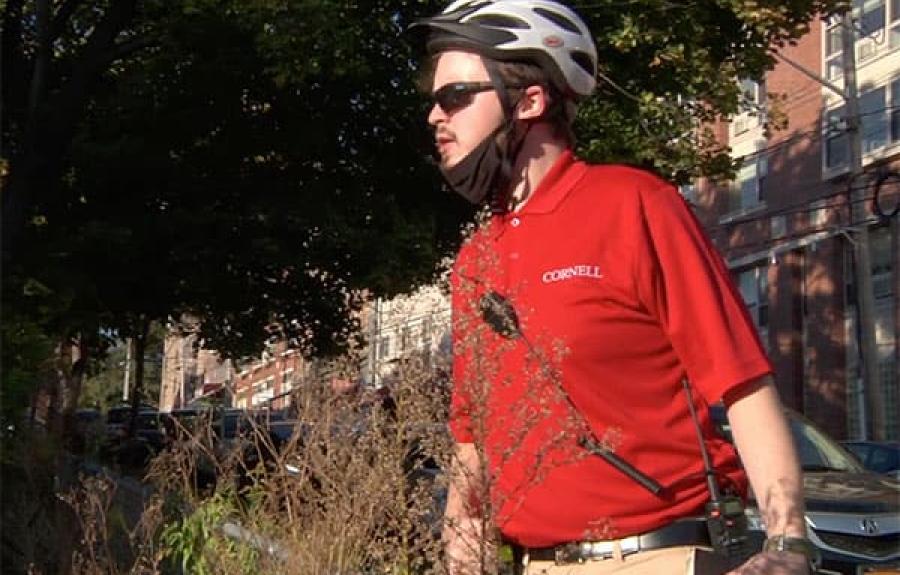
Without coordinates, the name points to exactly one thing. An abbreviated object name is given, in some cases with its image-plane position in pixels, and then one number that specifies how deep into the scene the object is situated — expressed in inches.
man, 83.1
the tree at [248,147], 536.7
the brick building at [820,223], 1257.4
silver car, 333.4
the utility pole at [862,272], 1039.0
